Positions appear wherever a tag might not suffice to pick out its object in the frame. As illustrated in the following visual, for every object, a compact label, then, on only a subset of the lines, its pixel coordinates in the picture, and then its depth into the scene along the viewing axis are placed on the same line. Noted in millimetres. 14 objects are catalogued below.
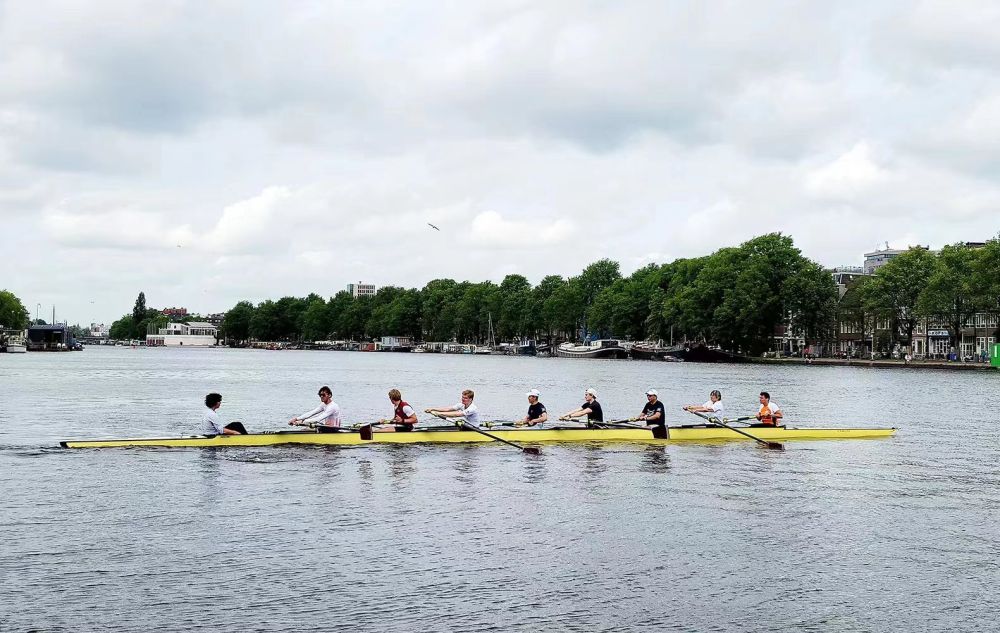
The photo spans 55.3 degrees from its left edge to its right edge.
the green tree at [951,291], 128500
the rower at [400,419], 33531
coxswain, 31453
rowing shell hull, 31703
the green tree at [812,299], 143912
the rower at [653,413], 36906
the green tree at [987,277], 122688
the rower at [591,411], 36438
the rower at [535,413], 35719
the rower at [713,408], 38381
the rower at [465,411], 35000
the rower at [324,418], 33094
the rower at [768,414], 38594
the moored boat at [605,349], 187000
